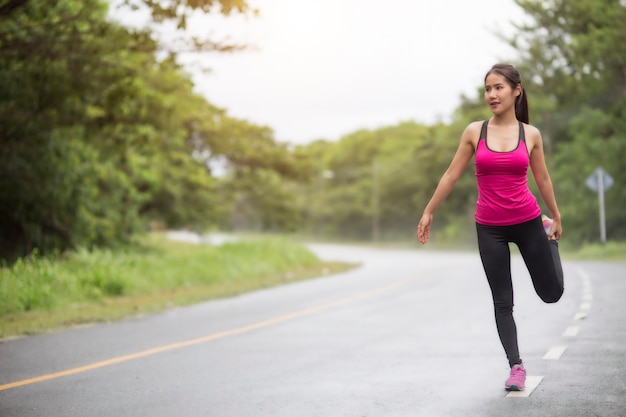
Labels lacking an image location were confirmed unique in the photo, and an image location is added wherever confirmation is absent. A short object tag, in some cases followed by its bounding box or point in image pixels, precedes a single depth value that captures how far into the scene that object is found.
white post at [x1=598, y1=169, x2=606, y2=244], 34.03
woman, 5.70
